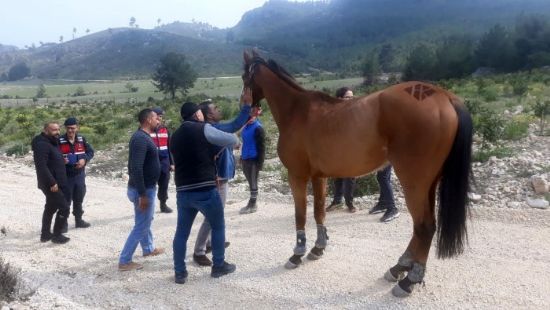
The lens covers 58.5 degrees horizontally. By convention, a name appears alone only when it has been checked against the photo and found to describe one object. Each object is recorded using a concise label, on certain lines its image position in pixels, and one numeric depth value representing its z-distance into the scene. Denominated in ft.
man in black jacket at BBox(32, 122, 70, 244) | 22.36
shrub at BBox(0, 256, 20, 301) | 16.11
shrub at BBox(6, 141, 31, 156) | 57.47
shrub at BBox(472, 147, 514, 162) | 32.01
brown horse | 14.55
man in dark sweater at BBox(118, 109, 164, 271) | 18.53
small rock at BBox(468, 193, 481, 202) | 25.28
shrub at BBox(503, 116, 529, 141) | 37.63
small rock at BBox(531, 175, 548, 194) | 24.82
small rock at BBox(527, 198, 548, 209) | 23.30
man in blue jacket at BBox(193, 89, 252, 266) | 17.47
